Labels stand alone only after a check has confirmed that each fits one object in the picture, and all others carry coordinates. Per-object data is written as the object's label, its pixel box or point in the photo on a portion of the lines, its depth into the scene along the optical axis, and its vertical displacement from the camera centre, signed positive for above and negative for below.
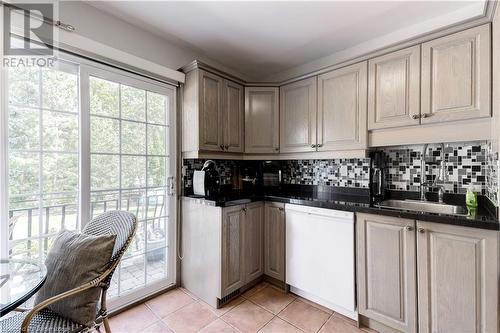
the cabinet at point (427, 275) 1.30 -0.71
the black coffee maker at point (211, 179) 2.15 -0.13
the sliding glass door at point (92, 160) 1.48 +0.04
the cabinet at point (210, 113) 2.13 +0.53
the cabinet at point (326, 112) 1.98 +0.52
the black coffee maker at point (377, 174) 2.15 -0.08
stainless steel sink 1.74 -0.34
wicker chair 1.03 -0.59
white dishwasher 1.77 -0.78
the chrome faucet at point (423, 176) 1.96 -0.10
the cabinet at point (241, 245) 1.97 -0.75
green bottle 1.57 -0.25
